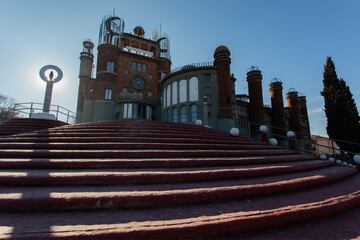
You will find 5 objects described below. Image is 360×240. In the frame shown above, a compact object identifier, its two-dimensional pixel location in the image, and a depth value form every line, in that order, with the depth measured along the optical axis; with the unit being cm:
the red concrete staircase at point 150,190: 254
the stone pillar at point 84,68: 3281
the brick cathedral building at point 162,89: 2373
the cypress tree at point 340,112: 2014
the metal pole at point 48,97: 1351
